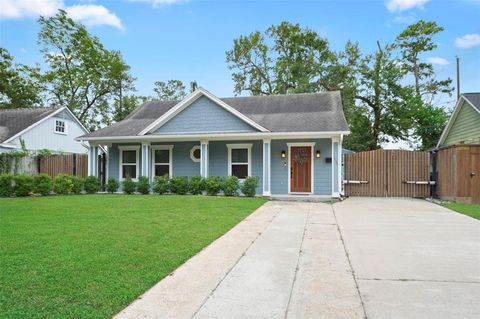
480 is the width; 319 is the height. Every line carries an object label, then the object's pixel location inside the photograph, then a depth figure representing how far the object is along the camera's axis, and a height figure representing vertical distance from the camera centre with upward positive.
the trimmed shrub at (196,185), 14.27 -0.67
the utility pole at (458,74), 25.15 +6.90
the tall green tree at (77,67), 31.12 +9.61
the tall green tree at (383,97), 23.47 +4.92
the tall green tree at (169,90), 37.16 +8.53
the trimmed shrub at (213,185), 13.98 -0.66
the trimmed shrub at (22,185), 13.87 -0.65
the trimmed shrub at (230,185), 13.84 -0.66
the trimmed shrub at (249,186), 13.73 -0.69
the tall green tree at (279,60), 27.77 +9.50
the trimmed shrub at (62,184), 14.66 -0.65
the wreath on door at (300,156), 14.29 +0.52
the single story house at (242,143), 13.98 +1.12
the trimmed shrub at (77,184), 15.20 -0.67
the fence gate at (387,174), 14.44 -0.23
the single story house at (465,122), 14.52 +2.13
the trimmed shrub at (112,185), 15.74 -0.74
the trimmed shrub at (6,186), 13.84 -0.68
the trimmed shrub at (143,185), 15.02 -0.71
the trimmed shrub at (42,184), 14.20 -0.62
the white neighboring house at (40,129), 20.98 +2.61
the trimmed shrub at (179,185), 14.53 -0.68
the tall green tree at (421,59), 25.02 +8.14
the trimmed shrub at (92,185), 15.62 -0.73
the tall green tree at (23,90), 29.44 +6.99
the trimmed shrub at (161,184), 14.82 -0.66
